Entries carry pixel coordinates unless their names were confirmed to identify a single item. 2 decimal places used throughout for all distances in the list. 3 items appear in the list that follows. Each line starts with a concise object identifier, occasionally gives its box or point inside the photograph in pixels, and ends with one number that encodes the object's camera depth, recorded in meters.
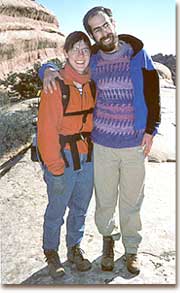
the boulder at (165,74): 16.89
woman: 3.23
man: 3.30
